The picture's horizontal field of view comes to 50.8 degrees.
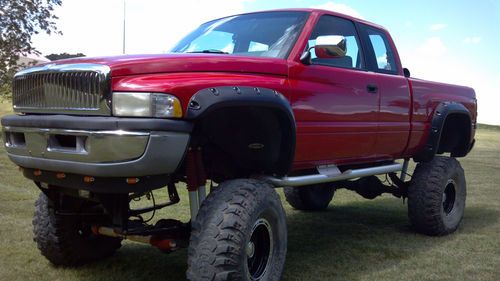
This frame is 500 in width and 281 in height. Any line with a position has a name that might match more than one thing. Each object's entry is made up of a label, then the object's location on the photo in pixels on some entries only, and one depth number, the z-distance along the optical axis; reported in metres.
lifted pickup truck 3.07
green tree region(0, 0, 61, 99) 21.42
